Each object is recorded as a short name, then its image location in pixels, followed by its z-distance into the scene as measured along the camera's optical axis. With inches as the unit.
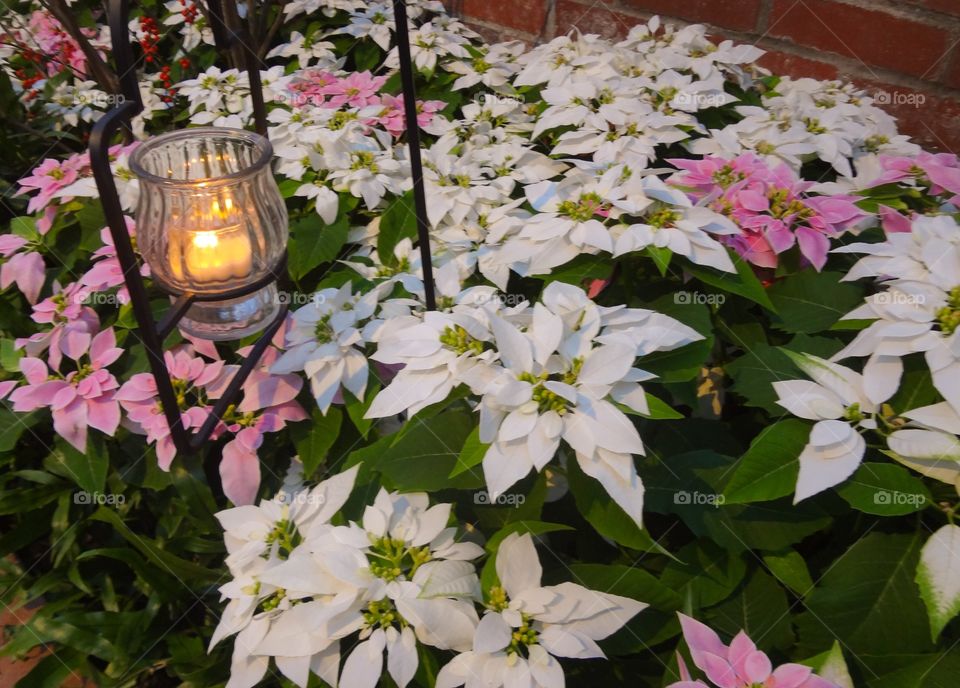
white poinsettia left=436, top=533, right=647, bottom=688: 24.3
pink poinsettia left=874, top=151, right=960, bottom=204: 41.8
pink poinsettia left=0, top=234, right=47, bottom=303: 45.2
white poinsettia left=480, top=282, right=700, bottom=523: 25.0
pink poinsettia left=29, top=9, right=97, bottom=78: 76.5
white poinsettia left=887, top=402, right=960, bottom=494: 26.0
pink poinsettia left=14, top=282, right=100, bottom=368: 38.9
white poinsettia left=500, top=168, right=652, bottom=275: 35.4
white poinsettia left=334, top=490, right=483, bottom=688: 24.6
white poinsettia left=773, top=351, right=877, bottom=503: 26.2
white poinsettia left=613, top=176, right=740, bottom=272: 33.9
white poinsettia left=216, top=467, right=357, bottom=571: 29.6
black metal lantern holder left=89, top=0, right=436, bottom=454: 24.1
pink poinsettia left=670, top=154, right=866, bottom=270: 37.5
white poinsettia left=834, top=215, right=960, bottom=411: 27.8
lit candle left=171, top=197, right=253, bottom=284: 30.2
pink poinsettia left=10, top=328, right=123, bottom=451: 36.4
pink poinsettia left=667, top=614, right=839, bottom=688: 23.3
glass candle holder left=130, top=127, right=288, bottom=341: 29.4
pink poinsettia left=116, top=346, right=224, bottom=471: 35.2
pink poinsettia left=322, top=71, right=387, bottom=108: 59.0
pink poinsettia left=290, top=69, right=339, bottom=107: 58.6
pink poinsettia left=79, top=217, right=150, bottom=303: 40.4
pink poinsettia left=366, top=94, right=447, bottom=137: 56.4
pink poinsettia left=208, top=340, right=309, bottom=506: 35.2
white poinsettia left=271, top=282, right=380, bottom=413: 35.4
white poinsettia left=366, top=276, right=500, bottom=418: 28.4
